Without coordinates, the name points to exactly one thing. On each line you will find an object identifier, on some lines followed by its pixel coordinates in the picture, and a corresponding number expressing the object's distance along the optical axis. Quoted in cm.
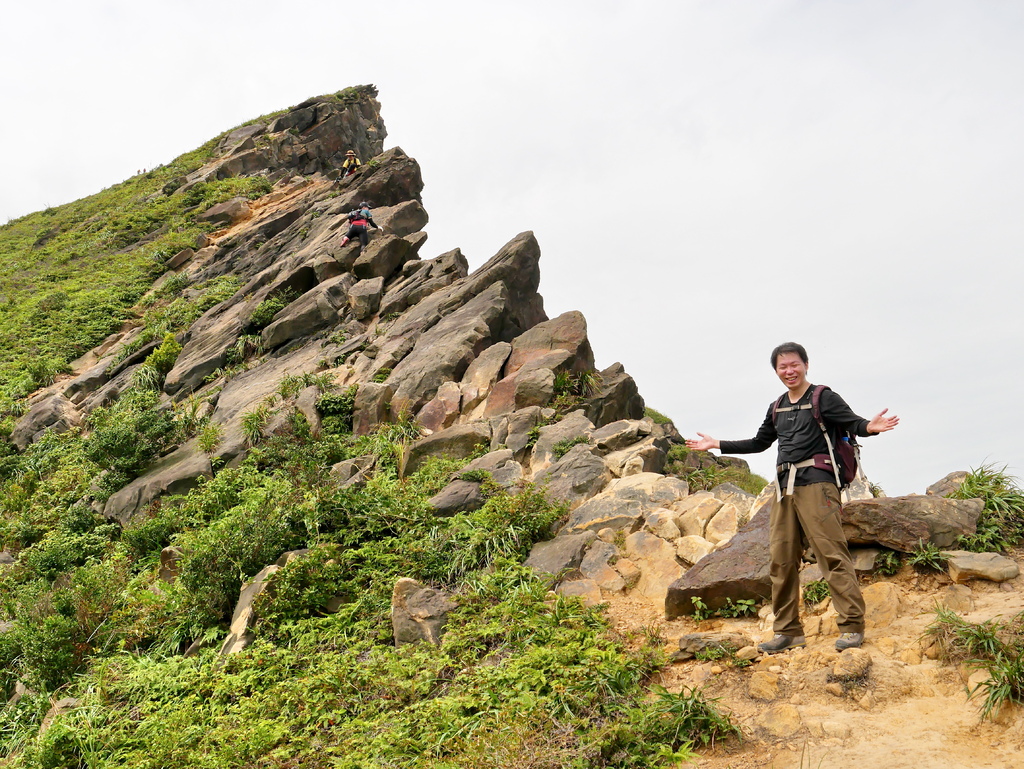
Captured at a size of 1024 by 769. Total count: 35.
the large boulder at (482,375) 1341
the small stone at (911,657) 501
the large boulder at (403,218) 2264
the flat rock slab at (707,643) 566
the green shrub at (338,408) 1409
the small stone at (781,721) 451
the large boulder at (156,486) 1325
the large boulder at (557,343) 1359
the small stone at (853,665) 488
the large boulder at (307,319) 1895
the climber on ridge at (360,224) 2112
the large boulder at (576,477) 948
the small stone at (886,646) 515
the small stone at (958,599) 548
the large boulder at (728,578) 640
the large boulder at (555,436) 1066
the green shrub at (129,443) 1412
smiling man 539
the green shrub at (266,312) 1988
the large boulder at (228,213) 3108
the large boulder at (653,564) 730
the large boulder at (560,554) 780
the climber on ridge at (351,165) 2866
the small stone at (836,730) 434
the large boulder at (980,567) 570
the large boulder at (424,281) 1822
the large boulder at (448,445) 1177
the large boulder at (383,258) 2022
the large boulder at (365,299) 1870
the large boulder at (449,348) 1392
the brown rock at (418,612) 712
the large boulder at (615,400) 1301
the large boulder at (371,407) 1373
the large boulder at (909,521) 614
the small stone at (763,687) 496
